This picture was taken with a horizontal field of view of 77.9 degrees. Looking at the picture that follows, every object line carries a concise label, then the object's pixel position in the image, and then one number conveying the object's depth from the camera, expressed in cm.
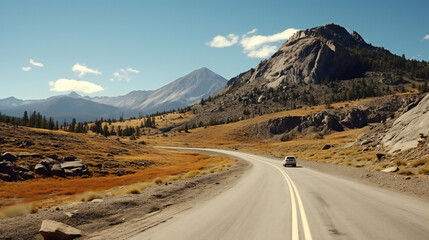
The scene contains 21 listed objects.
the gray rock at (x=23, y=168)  2697
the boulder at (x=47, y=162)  2921
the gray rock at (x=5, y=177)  2441
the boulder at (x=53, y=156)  3197
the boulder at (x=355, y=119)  9844
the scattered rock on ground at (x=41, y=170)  2777
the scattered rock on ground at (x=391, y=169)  1856
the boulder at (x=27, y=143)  3375
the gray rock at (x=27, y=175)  2610
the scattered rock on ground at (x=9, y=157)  2771
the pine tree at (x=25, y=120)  7020
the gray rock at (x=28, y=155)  2980
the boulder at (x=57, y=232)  693
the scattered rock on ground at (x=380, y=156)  2356
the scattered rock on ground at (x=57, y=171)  2869
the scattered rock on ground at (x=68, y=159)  3241
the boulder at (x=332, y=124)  9492
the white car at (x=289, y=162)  3105
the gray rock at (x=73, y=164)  3025
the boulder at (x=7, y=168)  2551
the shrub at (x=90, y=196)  1198
